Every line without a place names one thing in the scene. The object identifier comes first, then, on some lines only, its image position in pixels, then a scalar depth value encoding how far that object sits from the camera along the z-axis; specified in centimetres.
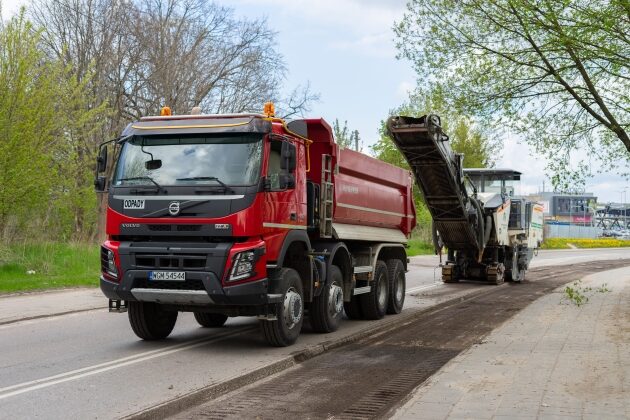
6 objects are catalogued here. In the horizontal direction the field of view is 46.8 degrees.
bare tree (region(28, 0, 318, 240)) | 2981
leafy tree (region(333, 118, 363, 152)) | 4262
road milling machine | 1540
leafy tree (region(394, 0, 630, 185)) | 1370
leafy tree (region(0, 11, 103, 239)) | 1769
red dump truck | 848
